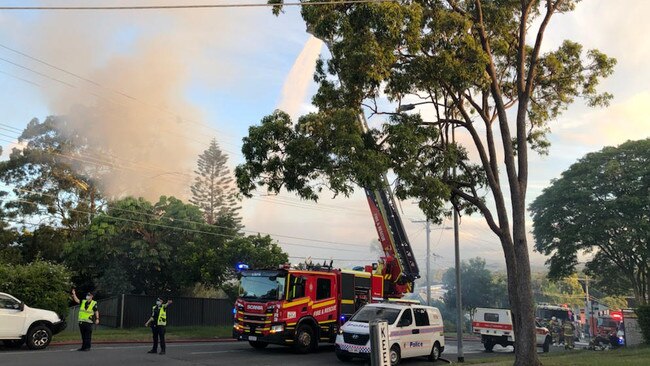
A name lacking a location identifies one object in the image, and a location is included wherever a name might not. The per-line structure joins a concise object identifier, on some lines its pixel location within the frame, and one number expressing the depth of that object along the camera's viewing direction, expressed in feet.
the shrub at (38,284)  57.47
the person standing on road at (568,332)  111.95
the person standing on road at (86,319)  49.49
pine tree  168.76
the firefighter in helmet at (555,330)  115.88
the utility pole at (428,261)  148.81
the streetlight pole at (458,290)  57.21
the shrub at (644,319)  73.00
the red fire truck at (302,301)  52.70
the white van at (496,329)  83.56
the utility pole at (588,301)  194.57
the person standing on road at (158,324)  49.86
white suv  46.57
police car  47.55
